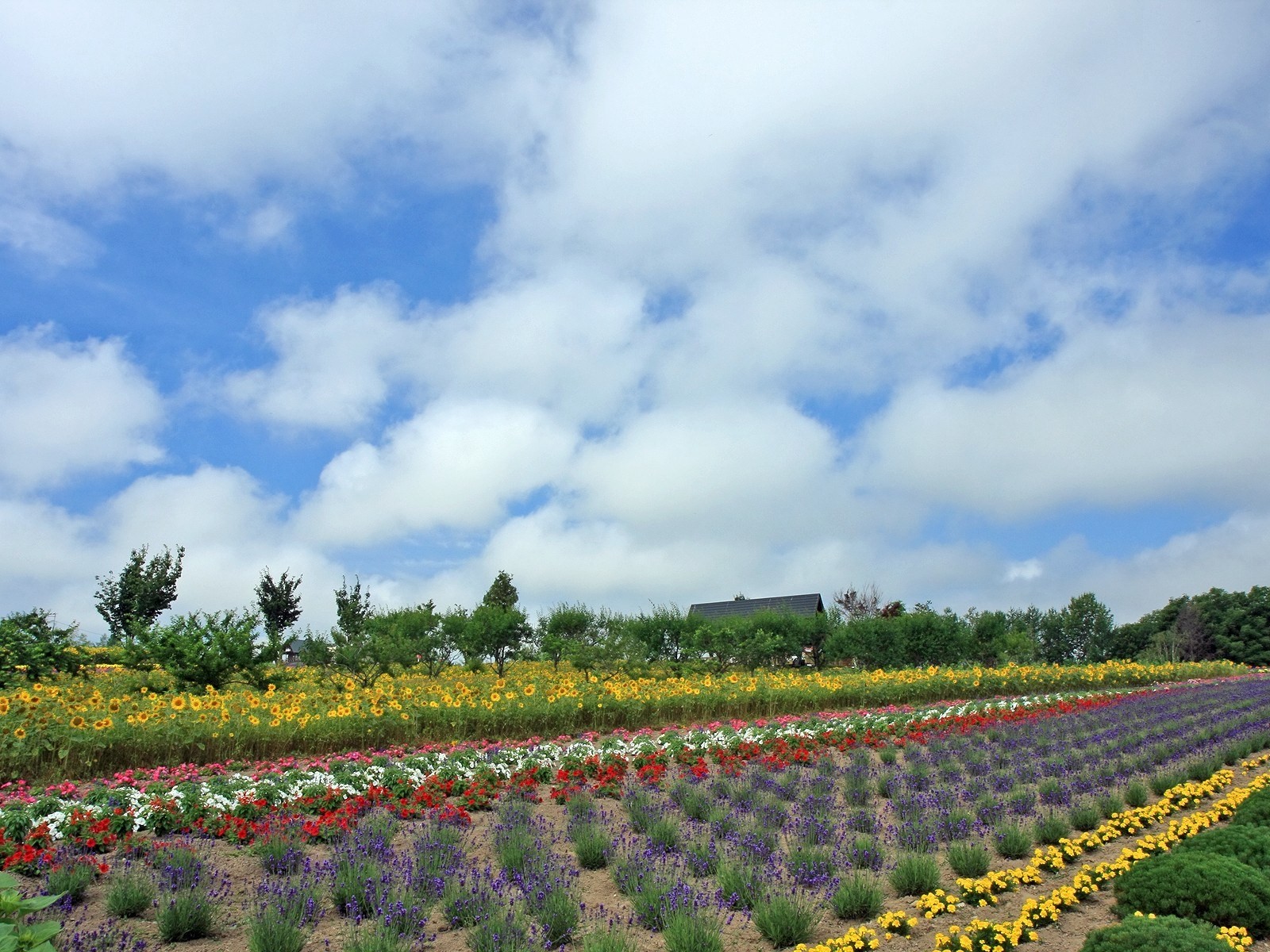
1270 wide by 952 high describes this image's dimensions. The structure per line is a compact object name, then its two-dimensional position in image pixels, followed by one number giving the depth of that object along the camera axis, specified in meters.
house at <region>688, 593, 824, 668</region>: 47.72
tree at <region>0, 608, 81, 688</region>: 12.58
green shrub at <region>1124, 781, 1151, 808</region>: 8.45
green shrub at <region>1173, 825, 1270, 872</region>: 5.89
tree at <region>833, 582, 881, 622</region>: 45.84
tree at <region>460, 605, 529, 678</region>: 24.69
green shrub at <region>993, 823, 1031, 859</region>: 6.62
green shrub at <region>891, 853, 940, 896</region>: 5.70
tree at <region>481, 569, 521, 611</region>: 43.03
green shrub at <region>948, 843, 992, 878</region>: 6.06
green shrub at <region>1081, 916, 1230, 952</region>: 4.15
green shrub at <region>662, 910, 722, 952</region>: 4.48
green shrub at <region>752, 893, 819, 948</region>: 4.85
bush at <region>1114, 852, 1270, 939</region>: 5.16
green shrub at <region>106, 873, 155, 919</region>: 4.83
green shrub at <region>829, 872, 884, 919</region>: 5.27
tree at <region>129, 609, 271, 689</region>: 12.17
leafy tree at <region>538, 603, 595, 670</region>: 26.28
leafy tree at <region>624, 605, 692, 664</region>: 28.41
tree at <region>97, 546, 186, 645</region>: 31.42
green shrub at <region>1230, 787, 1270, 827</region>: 7.38
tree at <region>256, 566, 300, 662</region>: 38.00
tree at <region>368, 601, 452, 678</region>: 16.00
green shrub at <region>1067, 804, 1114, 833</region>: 7.49
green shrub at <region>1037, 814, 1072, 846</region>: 6.98
